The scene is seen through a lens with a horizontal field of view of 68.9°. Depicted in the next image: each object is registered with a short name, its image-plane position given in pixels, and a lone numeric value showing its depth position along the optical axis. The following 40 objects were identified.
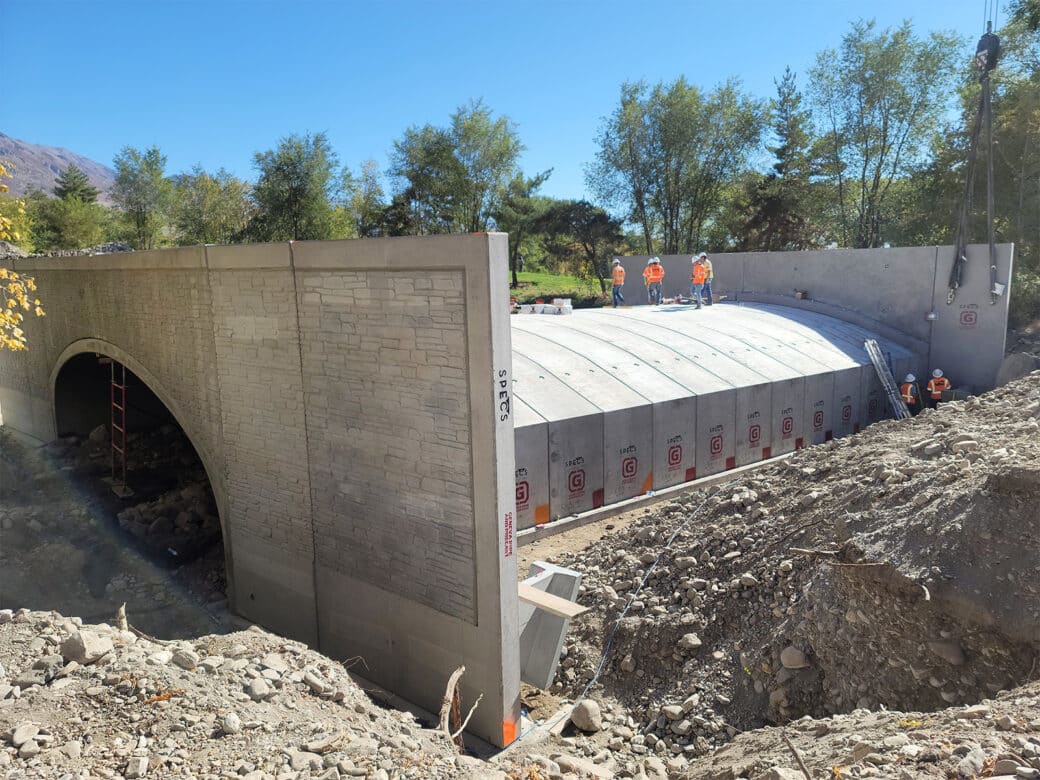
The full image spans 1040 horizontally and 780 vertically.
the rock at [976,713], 4.89
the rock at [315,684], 6.20
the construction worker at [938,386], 17.97
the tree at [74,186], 48.44
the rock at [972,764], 4.17
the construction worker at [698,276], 20.11
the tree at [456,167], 40.09
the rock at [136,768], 4.49
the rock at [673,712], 7.47
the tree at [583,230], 40.34
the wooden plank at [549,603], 8.14
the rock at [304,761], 4.89
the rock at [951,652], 6.37
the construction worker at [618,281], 22.41
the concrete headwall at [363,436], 7.61
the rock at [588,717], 7.78
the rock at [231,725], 5.05
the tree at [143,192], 45.44
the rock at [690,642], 8.04
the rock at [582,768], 6.64
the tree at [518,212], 41.94
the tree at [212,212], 44.66
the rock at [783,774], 4.70
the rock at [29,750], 4.54
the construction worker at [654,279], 21.58
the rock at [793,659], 7.13
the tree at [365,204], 42.00
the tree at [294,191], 39.41
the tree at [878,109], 30.55
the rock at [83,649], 5.64
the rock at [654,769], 6.89
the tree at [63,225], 44.72
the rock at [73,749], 4.59
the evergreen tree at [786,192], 36.00
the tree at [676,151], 36.31
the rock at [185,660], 5.80
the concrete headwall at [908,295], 19.00
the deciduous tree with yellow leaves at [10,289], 8.88
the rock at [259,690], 5.65
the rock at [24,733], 4.62
